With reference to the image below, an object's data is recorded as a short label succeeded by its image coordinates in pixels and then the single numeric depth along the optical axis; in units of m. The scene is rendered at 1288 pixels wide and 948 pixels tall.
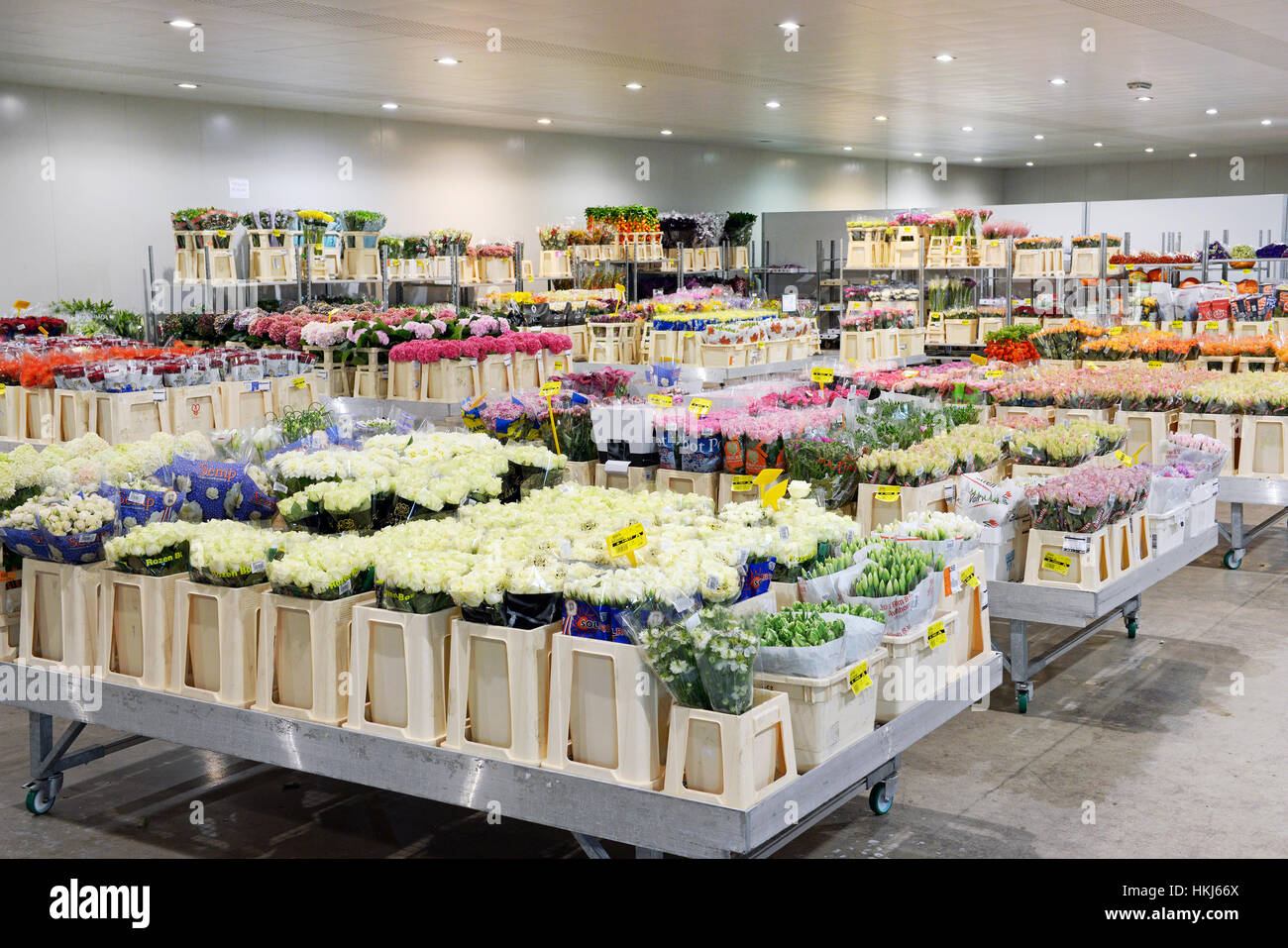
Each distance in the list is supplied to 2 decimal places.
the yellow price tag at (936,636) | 3.42
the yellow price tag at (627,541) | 3.16
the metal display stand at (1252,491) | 6.60
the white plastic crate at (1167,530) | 5.08
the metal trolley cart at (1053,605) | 4.52
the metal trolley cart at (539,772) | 2.77
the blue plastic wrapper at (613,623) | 2.91
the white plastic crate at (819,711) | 2.93
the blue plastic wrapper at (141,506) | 3.88
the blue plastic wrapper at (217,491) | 4.13
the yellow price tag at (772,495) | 3.92
